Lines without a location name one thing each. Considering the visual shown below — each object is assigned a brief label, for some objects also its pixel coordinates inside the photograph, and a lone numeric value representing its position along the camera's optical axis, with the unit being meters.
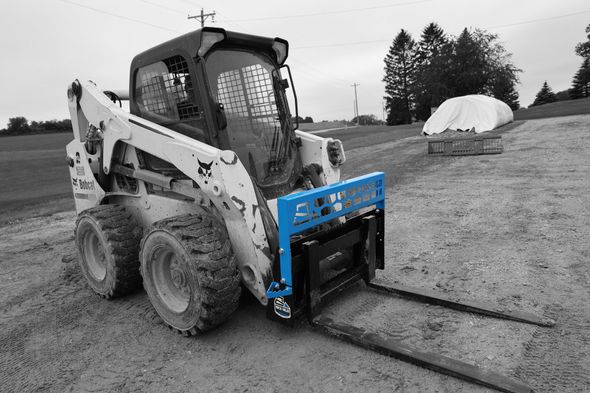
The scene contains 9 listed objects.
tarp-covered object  26.00
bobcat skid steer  3.46
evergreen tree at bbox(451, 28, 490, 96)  51.56
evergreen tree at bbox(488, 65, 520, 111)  51.38
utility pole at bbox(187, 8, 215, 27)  34.22
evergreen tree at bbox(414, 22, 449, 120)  53.62
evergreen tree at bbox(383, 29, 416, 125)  74.25
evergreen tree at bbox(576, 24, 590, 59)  75.19
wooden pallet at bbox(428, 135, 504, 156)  15.59
